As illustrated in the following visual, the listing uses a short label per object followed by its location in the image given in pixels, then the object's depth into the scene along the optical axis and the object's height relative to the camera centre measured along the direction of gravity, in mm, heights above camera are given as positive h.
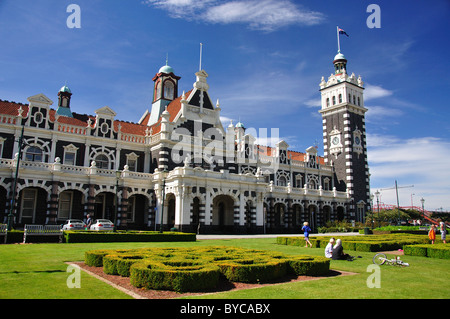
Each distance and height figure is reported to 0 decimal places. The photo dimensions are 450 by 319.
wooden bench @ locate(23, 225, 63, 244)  24425 -1247
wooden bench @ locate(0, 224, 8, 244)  23969 -1218
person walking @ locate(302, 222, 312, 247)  25377 -1102
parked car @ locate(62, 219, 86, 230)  34156 -1001
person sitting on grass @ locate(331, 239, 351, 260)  17391 -1795
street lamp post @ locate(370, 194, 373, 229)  60344 +975
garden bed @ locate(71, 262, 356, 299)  9781 -2219
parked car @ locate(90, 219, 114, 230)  34188 -1046
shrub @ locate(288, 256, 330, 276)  13172 -1906
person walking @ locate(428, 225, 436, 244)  25016 -1160
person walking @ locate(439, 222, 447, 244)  26219 -975
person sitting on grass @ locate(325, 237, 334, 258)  17453 -1664
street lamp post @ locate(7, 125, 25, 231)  25756 -249
